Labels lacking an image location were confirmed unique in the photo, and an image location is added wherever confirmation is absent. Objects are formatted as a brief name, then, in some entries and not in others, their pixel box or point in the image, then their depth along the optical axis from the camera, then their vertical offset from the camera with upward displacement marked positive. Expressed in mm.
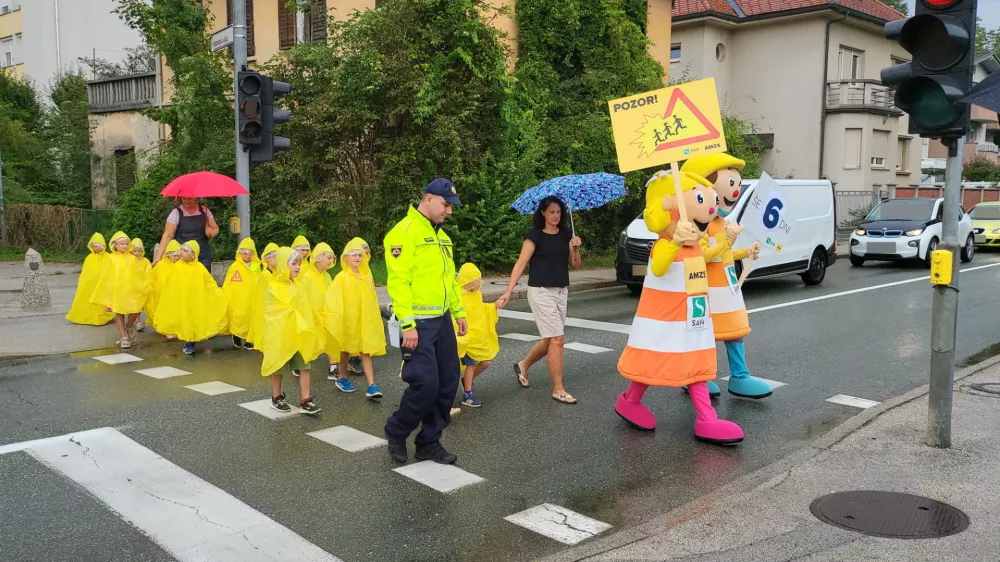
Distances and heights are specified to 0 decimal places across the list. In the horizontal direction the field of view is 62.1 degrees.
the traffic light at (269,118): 11172 +1160
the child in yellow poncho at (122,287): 9891 -1012
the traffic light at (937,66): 5184 +874
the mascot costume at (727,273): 6672 -582
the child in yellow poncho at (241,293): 9688 -1045
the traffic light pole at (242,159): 11414 +612
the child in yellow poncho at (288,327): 6707 -1006
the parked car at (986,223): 24938 -578
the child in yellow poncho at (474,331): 7184 -1108
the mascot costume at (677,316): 6004 -818
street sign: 11609 +2326
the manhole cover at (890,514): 4367 -1703
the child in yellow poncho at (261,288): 7051 -753
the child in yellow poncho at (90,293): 10625 -1179
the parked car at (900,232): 19734 -667
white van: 14305 -699
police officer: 5434 -760
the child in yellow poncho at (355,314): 7473 -1002
